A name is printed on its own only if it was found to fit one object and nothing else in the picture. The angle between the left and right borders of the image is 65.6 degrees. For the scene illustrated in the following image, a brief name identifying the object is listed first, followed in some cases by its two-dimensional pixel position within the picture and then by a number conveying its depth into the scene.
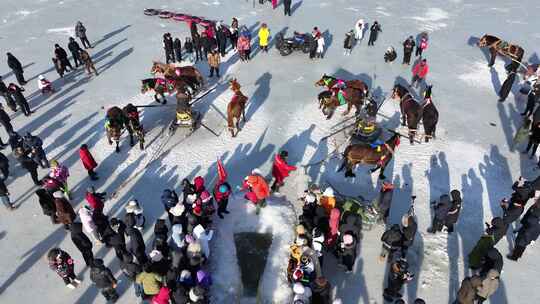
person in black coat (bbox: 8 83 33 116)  13.32
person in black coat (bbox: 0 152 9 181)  10.70
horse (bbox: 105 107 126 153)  11.52
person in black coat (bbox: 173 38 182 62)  16.33
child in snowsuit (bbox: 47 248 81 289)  7.70
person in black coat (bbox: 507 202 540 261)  8.17
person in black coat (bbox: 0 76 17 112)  13.42
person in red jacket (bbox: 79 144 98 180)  10.44
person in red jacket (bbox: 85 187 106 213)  9.08
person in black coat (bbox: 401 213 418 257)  8.02
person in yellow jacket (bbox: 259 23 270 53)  16.48
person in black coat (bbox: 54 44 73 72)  15.48
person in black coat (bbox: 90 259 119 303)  7.38
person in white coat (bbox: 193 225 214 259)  8.27
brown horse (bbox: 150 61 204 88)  14.41
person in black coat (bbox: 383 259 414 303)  7.46
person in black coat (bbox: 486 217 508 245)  8.36
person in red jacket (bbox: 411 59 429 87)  14.18
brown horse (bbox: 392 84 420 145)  12.08
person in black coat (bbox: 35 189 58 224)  9.18
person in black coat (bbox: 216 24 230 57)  16.83
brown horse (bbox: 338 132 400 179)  10.37
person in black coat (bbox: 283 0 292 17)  20.02
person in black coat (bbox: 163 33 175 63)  16.05
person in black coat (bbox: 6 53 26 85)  15.13
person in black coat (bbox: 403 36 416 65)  15.56
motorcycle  16.69
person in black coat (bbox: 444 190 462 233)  8.75
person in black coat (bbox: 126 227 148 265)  8.14
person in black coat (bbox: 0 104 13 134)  12.27
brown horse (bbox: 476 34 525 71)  15.53
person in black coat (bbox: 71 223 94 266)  8.03
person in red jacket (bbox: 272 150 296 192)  10.02
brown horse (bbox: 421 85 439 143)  11.78
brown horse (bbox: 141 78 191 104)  13.59
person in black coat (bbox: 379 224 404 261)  7.96
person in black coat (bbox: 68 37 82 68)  15.97
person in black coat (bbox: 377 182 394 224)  8.96
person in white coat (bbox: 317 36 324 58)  16.23
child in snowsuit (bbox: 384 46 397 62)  16.08
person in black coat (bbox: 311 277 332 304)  7.13
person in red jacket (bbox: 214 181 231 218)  9.25
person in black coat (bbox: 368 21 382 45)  17.15
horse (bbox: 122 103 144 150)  11.68
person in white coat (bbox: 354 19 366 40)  17.20
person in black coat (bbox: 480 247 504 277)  7.57
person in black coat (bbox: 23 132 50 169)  10.81
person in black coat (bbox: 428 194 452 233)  8.80
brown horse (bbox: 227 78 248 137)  12.23
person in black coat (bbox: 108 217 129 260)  8.05
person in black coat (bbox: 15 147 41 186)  10.30
